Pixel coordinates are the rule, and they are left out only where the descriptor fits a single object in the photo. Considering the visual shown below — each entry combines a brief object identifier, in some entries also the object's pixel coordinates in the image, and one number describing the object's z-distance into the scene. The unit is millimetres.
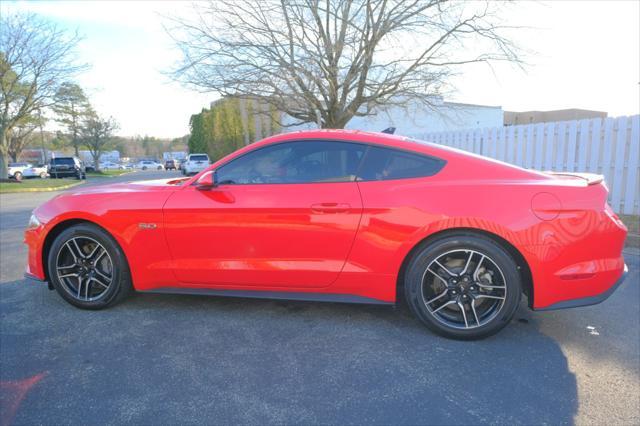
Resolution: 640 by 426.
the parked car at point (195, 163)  22266
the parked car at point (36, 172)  31897
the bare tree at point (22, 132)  27314
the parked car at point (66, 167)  27594
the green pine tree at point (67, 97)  20281
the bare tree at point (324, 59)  8781
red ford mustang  2580
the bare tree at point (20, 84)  18812
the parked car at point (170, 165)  58594
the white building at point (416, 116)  10891
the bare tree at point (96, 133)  39469
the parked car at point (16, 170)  29453
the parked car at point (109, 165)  61200
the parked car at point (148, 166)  66938
